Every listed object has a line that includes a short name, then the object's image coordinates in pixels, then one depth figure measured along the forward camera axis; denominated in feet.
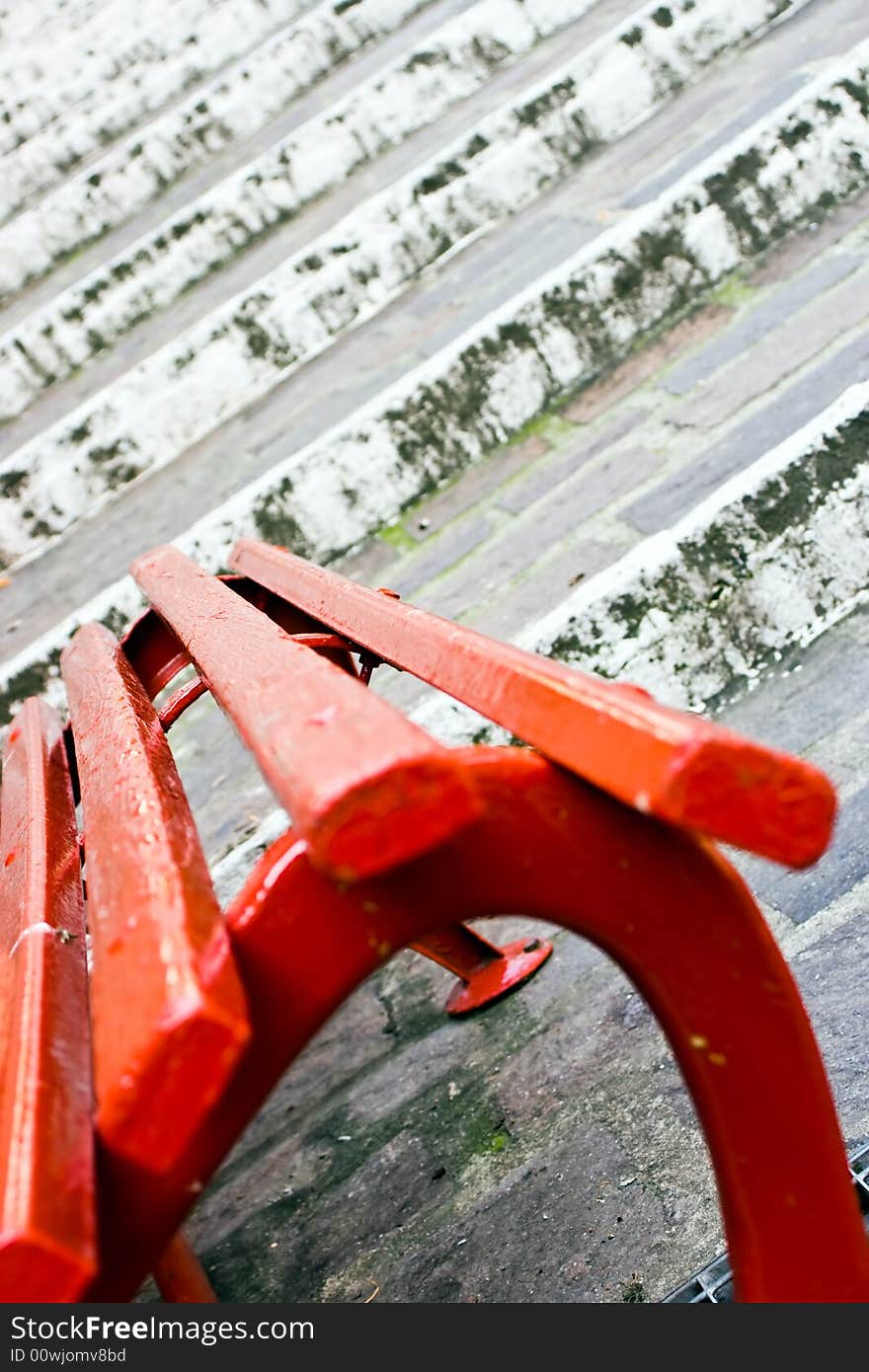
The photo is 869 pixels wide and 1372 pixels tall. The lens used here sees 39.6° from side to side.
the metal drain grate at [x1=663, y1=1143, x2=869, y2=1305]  5.05
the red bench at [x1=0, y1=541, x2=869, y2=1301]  2.70
